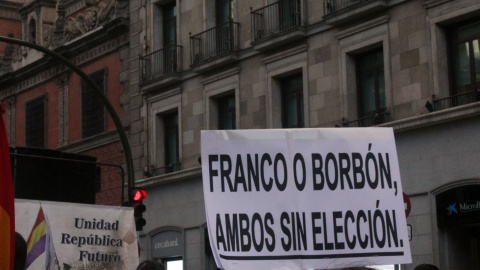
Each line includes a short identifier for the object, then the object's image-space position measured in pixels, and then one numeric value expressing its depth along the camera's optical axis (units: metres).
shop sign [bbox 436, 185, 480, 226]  18.48
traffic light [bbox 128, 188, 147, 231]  19.08
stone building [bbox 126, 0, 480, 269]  19.09
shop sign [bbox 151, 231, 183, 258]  26.67
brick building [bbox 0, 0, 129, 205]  30.23
